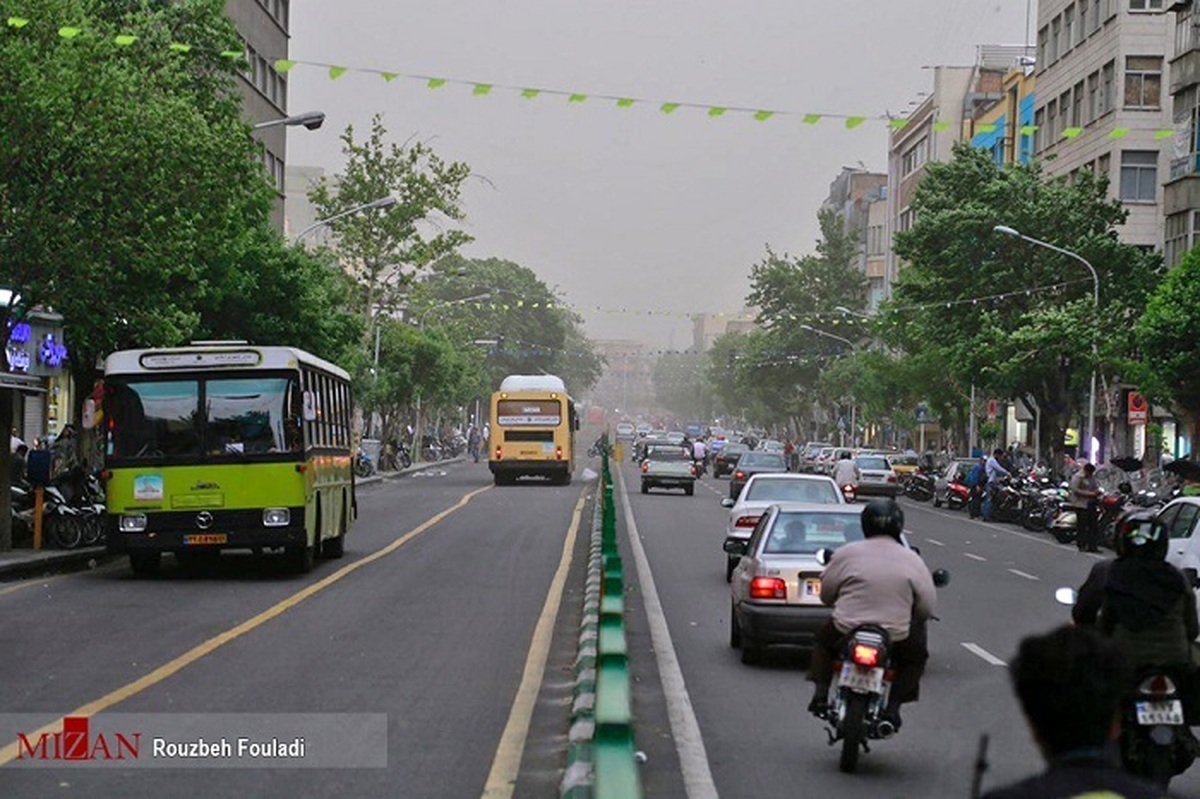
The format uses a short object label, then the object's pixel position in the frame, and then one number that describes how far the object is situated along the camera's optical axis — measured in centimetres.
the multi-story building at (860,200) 12102
